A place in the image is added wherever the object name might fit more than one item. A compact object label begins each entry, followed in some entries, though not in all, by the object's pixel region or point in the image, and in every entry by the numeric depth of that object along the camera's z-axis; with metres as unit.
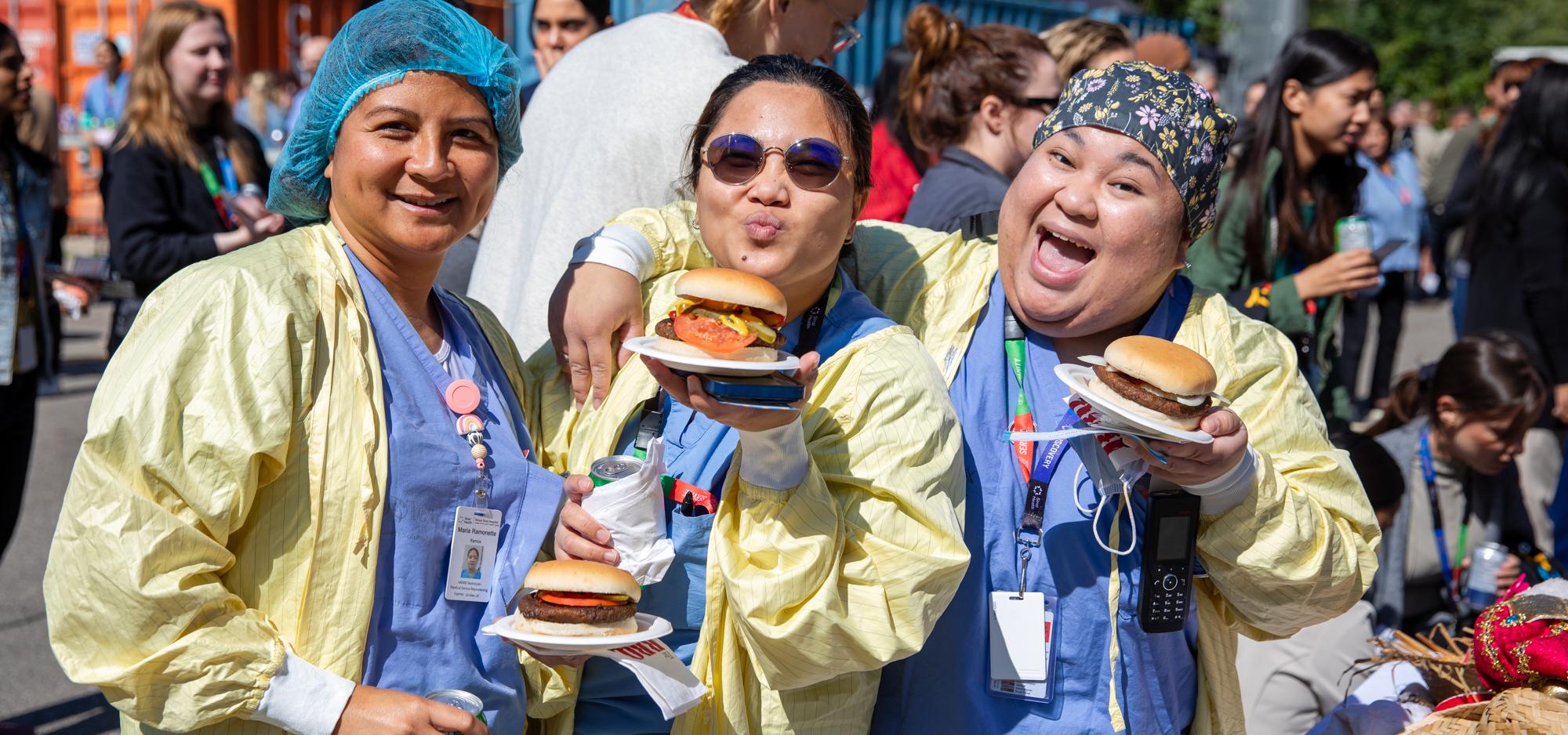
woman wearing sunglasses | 2.10
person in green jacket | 4.82
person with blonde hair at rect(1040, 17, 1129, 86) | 5.34
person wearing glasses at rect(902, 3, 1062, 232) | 4.20
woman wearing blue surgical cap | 1.98
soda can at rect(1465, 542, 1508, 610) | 4.62
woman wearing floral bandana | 2.43
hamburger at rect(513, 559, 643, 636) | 2.13
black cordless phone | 2.38
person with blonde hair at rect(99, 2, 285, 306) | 5.07
